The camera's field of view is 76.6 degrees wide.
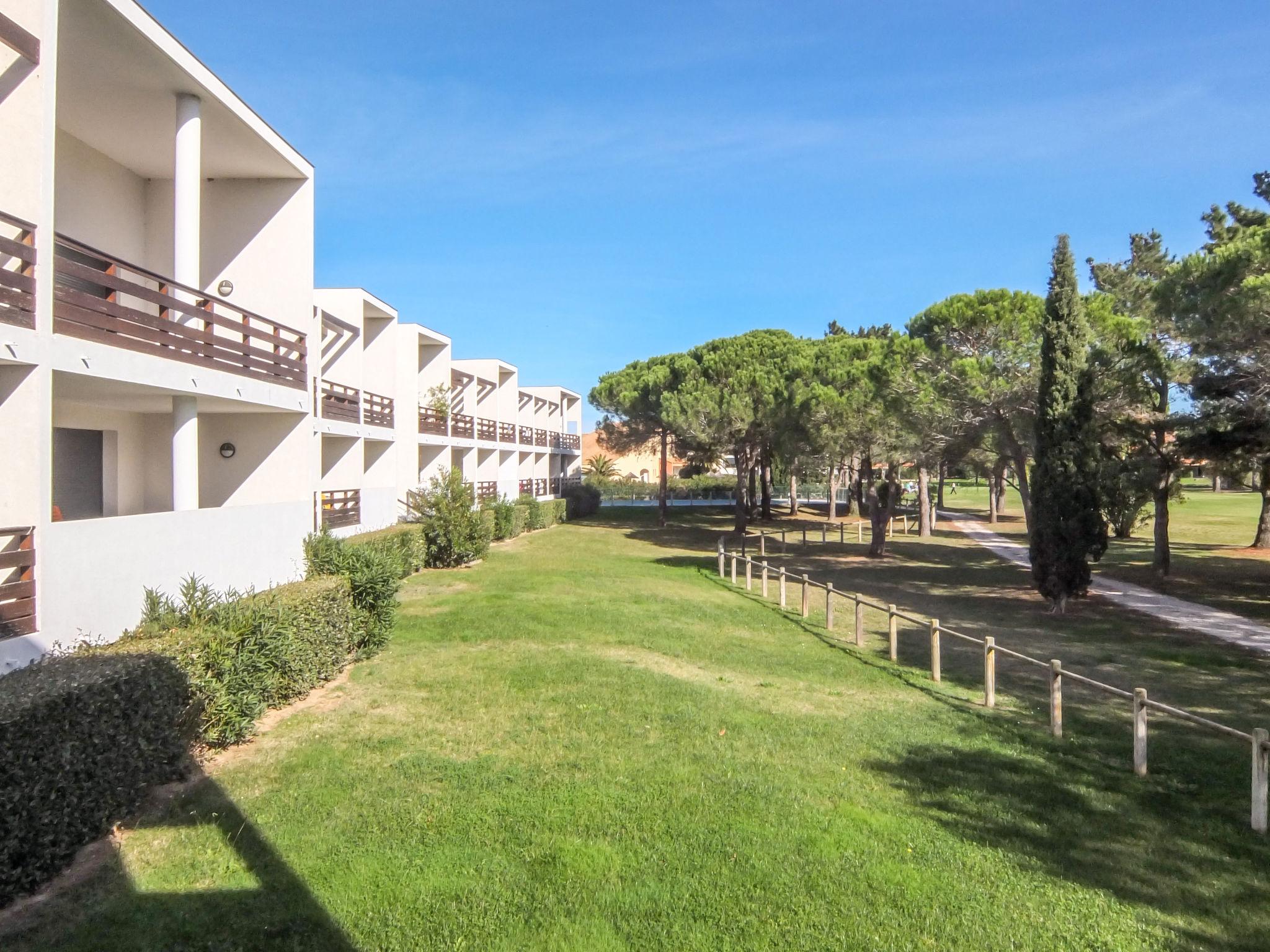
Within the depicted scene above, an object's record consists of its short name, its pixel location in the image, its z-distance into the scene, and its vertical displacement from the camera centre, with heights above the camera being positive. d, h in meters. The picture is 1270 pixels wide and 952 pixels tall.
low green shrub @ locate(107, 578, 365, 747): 6.40 -1.52
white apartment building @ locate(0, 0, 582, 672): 6.42 +1.56
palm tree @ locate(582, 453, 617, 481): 65.25 +0.82
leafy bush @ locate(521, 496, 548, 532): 33.88 -1.58
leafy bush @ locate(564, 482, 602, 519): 44.16 -1.26
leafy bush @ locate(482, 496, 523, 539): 27.94 -1.40
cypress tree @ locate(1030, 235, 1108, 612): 15.87 +0.64
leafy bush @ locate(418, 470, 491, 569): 20.92 -1.07
